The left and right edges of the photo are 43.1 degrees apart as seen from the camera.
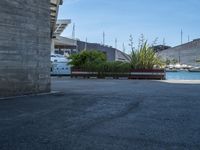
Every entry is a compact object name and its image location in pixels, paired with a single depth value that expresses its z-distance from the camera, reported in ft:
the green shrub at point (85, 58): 74.17
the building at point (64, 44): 152.19
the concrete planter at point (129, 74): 65.14
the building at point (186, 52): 183.89
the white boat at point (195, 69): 157.28
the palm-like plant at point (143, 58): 69.34
